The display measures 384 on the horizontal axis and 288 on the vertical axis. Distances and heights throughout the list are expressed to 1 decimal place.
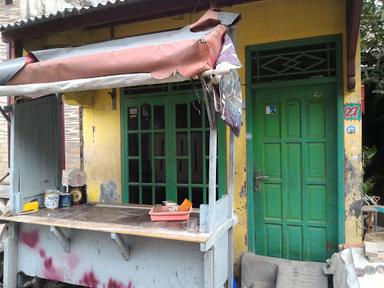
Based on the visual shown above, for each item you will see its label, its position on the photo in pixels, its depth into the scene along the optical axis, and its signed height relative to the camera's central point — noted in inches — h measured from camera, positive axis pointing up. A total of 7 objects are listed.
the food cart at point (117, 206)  106.0 -23.9
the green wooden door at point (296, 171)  157.6 -12.9
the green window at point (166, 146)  180.2 -0.7
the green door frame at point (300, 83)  151.3 +15.0
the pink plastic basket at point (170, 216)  130.7 -27.6
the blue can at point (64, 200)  164.9 -26.7
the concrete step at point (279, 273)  141.3 -57.3
